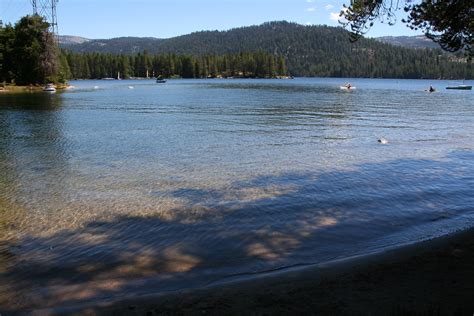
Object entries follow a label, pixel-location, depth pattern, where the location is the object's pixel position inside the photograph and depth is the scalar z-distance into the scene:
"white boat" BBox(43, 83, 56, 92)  109.68
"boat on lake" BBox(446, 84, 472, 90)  137.39
